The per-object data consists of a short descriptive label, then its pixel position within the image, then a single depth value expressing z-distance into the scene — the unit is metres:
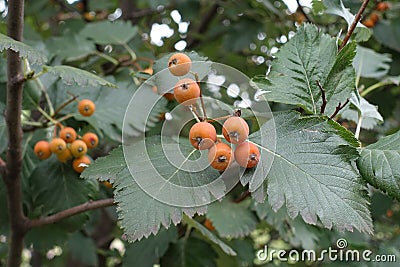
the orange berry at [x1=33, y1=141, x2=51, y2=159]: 0.49
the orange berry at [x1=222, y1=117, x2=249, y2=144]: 0.36
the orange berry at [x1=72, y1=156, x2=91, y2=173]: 0.50
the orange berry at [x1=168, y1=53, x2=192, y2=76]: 0.39
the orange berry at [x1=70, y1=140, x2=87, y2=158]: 0.49
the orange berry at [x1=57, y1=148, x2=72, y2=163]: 0.49
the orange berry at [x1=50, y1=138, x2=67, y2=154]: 0.48
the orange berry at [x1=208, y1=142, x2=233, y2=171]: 0.36
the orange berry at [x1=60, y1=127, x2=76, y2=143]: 0.49
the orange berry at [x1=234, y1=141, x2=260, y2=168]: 0.36
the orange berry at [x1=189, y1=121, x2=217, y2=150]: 0.36
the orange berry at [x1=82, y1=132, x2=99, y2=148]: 0.50
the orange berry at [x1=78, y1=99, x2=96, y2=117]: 0.50
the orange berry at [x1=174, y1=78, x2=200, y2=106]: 0.37
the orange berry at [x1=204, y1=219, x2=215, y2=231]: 0.57
